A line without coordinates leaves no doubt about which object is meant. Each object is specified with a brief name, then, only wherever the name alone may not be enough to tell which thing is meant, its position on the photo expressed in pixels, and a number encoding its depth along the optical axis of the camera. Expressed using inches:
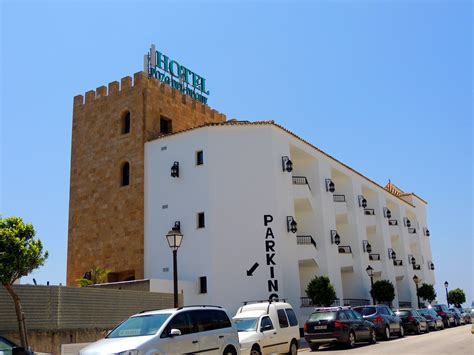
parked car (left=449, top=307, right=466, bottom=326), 1475.1
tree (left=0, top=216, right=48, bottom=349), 575.5
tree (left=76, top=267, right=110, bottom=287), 1222.9
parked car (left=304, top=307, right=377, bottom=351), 761.6
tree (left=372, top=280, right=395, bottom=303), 1552.7
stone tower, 1277.1
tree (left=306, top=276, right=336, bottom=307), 1151.0
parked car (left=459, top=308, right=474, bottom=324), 1635.3
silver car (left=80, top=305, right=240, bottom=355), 400.3
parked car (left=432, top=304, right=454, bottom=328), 1352.1
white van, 596.3
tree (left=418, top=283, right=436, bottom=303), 1943.7
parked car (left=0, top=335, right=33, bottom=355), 429.7
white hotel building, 1117.7
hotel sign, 1427.2
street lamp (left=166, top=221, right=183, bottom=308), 678.5
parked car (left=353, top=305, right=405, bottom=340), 906.7
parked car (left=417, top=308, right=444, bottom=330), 1188.7
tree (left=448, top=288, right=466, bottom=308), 2282.2
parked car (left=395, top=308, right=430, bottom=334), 1056.8
